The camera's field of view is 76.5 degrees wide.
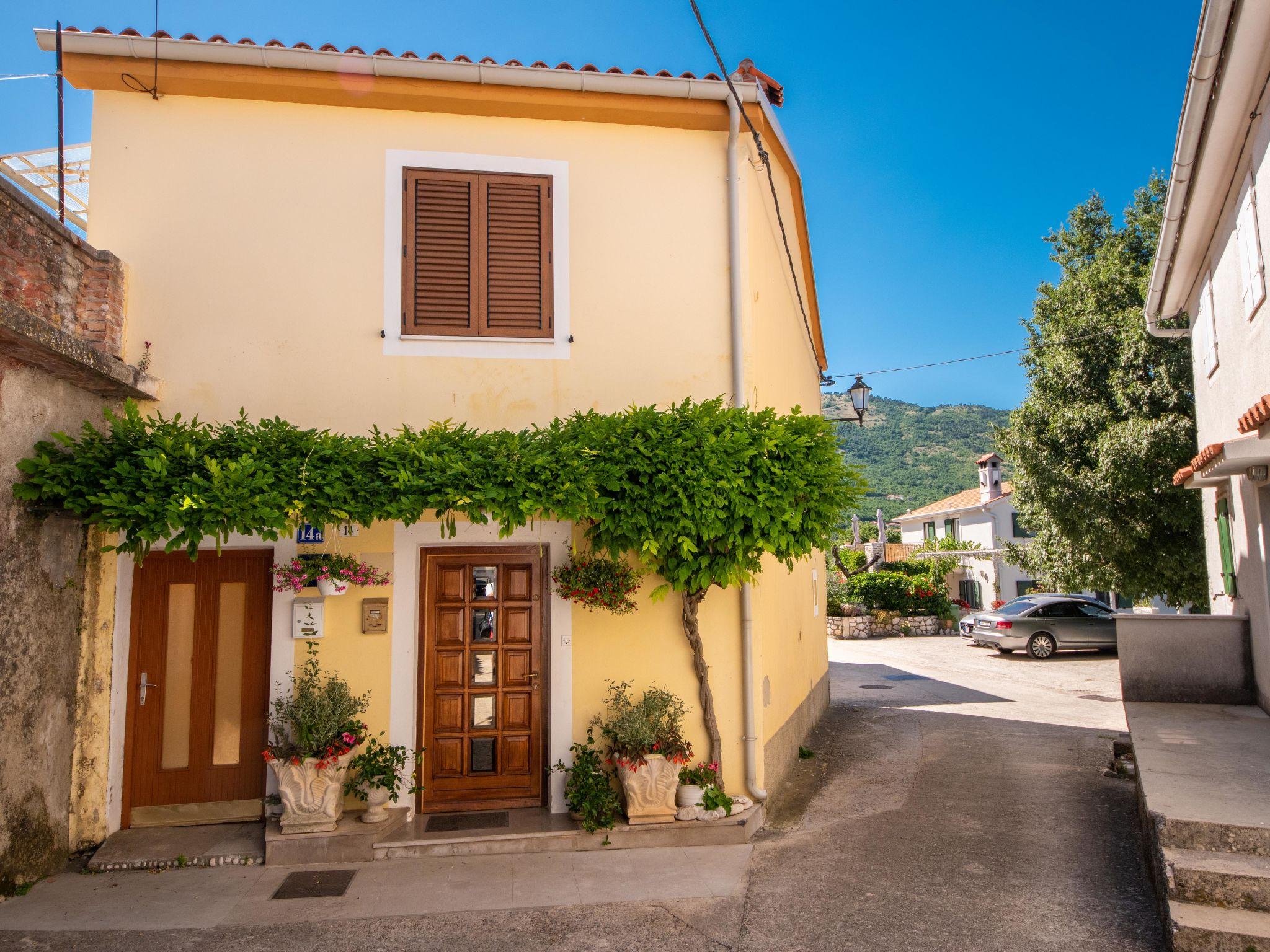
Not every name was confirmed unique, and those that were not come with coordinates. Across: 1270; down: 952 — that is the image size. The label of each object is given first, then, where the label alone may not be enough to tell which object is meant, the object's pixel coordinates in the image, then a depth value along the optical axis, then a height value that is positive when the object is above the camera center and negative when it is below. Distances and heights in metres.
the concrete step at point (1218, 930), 4.17 -1.96
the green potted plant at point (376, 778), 6.33 -1.65
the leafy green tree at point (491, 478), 5.45 +0.62
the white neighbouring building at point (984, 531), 31.36 +1.39
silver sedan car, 20.31 -1.70
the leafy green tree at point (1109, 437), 16.02 +2.53
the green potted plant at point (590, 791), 6.41 -1.82
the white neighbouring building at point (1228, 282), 6.23 +2.93
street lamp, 13.22 +2.74
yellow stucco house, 6.73 +2.25
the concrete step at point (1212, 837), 4.66 -1.64
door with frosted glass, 6.58 -0.97
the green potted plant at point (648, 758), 6.48 -1.56
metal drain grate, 5.55 -2.22
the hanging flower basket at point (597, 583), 6.66 -0.14
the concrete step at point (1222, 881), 4.39 -1.78
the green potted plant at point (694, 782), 6.64 -1.80
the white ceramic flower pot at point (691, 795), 6.64 -1.89
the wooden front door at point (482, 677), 6.90 -0.95
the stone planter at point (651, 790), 6.47 -1.81
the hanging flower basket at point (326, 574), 6.36 -0.04
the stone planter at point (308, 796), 6.11 -1.72
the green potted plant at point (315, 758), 6.11 -1.43
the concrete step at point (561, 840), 6.19 -2.15
